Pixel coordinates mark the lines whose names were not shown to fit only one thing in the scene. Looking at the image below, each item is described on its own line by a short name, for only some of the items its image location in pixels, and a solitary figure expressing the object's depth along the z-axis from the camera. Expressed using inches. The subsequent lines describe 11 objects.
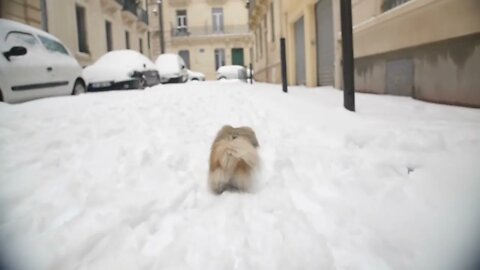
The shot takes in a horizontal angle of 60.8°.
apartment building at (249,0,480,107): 167.6
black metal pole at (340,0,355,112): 189.6
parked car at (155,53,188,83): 852.0
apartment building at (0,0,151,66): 466.0
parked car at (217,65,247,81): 1219.2
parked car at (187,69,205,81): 1220.8
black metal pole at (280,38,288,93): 364.8
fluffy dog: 105.9
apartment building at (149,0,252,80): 1605.6
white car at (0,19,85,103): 278.4
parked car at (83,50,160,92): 513.3
